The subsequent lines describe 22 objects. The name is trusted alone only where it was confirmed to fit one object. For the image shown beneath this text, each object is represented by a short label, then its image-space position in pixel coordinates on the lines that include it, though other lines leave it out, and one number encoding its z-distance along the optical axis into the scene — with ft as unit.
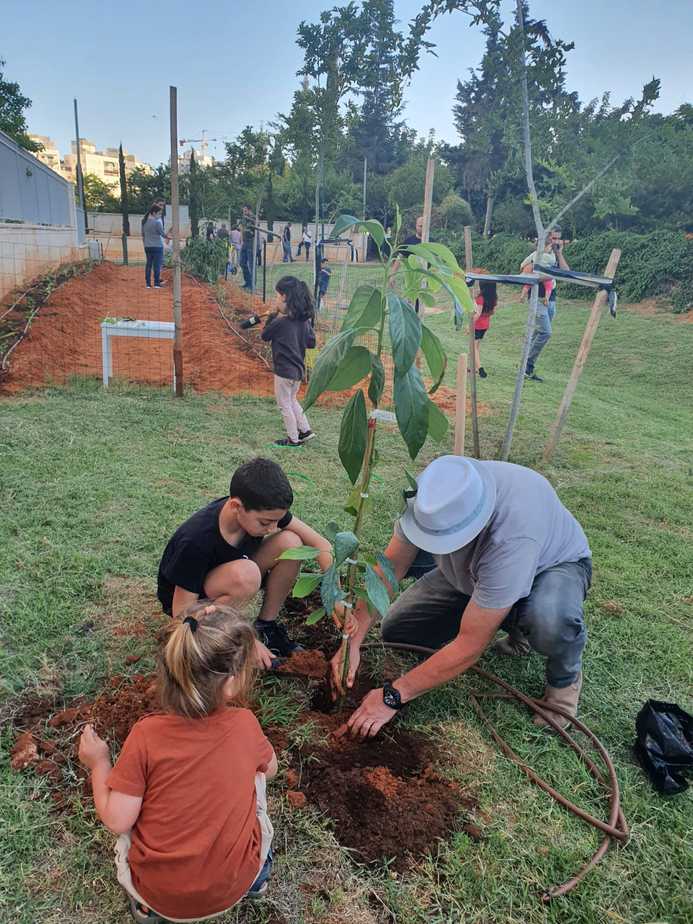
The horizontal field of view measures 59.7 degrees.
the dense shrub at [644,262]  47.03
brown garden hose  5.61
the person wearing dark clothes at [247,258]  48.72
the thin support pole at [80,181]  71.16
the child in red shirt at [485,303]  22.76
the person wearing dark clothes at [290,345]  16.79
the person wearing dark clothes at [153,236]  37.40
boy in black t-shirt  6.71
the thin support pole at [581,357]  15.84
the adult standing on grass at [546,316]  25.99
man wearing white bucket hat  6.07
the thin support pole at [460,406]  11.97
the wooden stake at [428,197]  15.72
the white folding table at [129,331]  20.08
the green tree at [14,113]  86.84
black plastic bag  6.55
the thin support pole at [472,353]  14.98
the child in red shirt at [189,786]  4.26
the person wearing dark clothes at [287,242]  62.93
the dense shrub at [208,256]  46.32
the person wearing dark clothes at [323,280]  39.43
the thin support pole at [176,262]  18.31
